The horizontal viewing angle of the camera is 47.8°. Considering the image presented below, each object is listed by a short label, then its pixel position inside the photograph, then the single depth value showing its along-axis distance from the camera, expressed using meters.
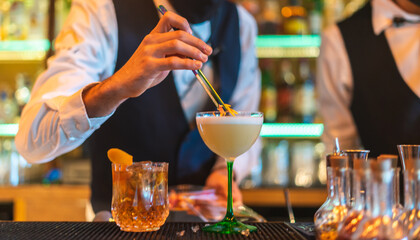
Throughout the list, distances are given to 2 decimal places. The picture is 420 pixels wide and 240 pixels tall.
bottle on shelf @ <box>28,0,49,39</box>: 3.03
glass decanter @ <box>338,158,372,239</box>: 0.68
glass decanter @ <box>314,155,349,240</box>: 0.76
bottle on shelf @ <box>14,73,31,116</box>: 3.07
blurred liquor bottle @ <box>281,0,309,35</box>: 2.96
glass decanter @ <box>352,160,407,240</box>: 0.66
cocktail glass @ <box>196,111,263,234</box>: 0.98
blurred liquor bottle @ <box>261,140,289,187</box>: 2.91
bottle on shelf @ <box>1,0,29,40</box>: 3.05
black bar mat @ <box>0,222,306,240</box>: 0.83
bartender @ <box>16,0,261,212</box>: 1.05
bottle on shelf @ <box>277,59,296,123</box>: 2.94
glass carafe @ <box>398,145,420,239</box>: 0.71
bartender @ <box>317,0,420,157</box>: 1.90
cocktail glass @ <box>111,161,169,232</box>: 0.90
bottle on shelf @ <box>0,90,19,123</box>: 3.02
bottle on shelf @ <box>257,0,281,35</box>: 2.94
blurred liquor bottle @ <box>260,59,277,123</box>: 2.94
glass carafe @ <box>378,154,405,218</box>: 0.72
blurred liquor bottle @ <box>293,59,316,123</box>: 2.90
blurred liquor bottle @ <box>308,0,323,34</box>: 2.94
